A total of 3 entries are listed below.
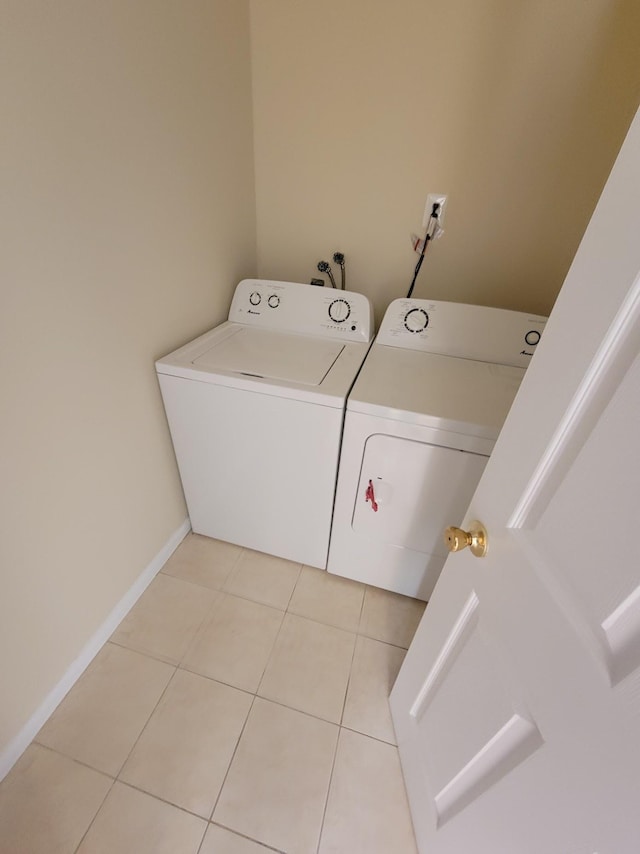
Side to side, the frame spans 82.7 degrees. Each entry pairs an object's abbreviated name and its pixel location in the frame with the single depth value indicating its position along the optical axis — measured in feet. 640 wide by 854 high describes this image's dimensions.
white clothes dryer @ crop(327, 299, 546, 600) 3.58
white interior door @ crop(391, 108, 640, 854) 1.32
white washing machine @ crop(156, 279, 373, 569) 3.93
